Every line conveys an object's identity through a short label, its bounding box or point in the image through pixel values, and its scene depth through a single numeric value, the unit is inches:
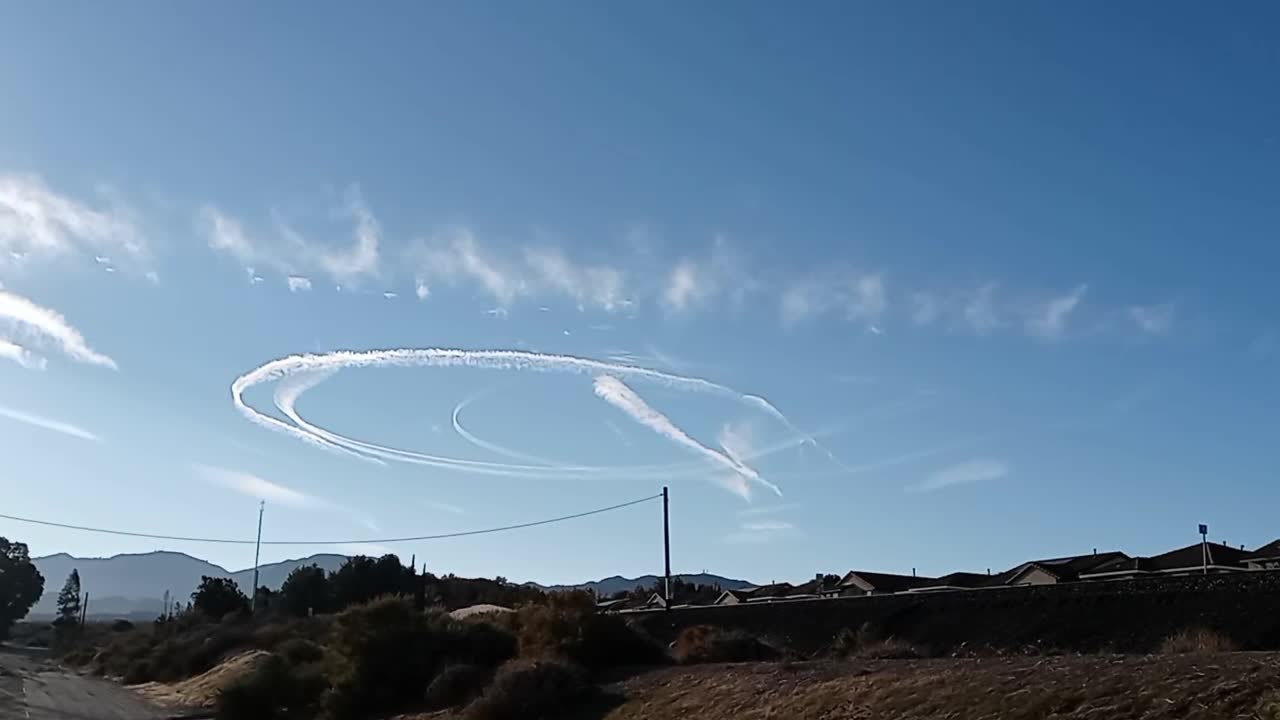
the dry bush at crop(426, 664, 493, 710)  1279.5
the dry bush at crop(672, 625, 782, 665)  1321.4
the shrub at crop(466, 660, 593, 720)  1127.0
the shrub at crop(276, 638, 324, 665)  1859.0
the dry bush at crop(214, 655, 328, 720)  1566.2
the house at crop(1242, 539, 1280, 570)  2359.7
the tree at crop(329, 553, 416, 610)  4146.2
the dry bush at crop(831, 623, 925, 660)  1168.2
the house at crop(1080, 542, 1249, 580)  2522.1
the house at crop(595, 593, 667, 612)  2918.3
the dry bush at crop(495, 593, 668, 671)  1352.1
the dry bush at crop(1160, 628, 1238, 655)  880.0
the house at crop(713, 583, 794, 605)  3228.1
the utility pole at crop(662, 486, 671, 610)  2397.8
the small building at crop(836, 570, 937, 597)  3078.2
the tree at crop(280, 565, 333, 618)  4291.3
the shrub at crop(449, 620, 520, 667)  1421.0
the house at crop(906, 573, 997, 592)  3065.9
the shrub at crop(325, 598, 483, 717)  1408.7
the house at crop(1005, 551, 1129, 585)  2640.3
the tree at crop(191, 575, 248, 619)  4842.5
